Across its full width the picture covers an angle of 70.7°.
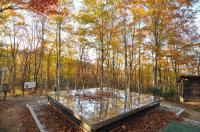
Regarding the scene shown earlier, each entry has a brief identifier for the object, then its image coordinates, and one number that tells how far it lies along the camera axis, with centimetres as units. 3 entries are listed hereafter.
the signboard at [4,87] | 870
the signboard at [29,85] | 1041
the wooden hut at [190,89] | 1180
